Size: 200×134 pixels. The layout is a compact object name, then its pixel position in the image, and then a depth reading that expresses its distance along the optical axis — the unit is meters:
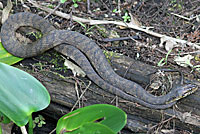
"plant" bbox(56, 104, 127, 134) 3.14
